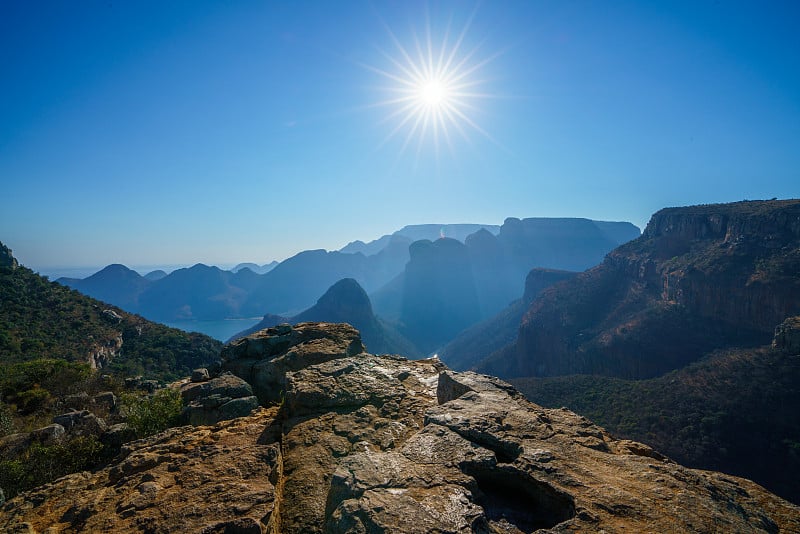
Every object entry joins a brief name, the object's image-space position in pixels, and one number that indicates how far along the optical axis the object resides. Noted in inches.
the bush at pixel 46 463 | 328.5
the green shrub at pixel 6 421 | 484.6
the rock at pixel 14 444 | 382.8
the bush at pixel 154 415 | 396.2
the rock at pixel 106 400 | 558.6
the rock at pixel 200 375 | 585.4
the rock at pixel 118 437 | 390.9
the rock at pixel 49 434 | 398.9
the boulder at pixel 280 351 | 466.0
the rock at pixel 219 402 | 386.3
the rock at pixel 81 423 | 418.6
